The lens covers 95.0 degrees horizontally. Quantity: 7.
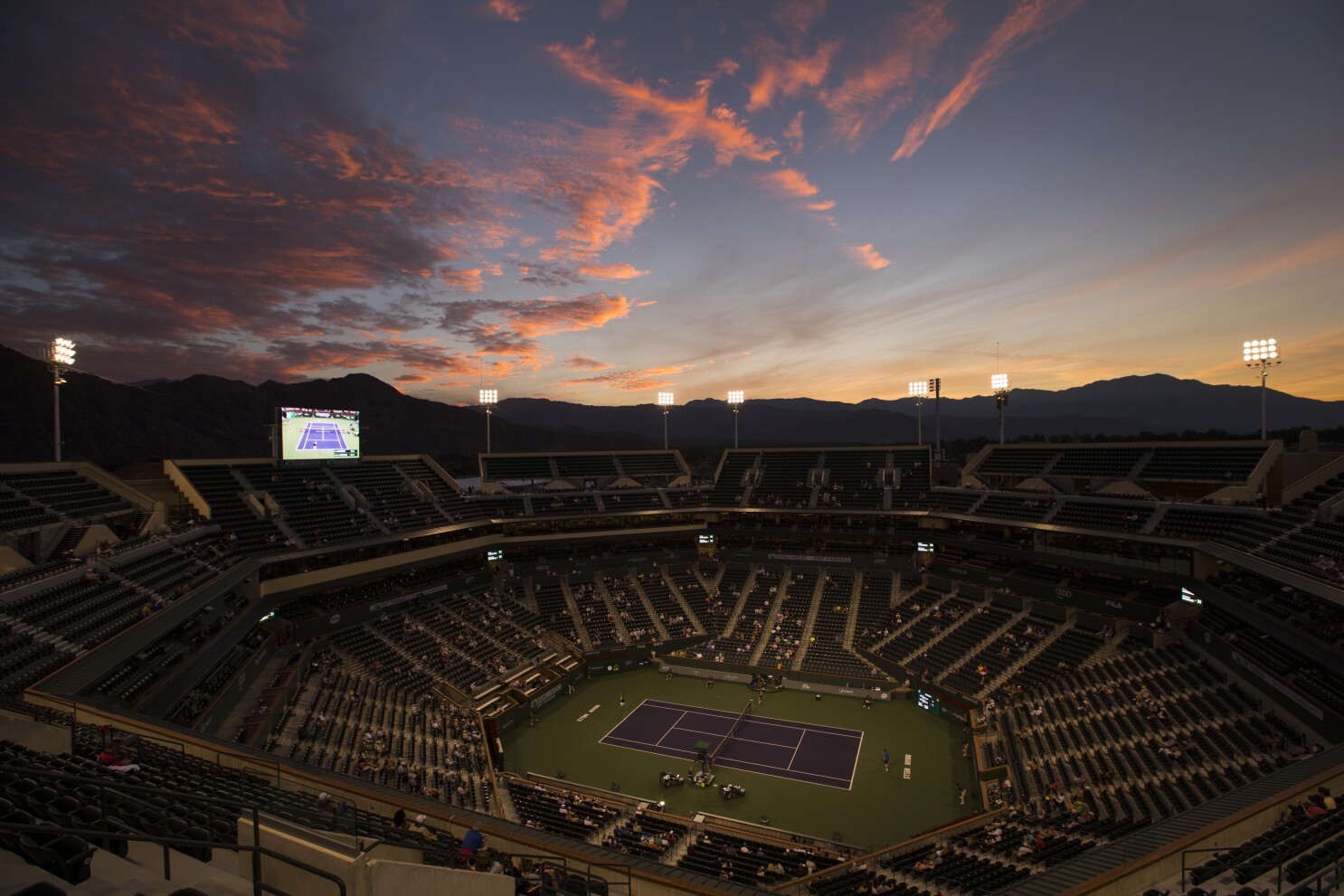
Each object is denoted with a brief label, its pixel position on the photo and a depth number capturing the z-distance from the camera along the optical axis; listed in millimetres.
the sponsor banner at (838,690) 37062
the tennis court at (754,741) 29625
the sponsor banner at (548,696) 36250
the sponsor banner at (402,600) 38375
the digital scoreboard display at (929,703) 34531
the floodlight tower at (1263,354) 33188
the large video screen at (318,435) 40812
